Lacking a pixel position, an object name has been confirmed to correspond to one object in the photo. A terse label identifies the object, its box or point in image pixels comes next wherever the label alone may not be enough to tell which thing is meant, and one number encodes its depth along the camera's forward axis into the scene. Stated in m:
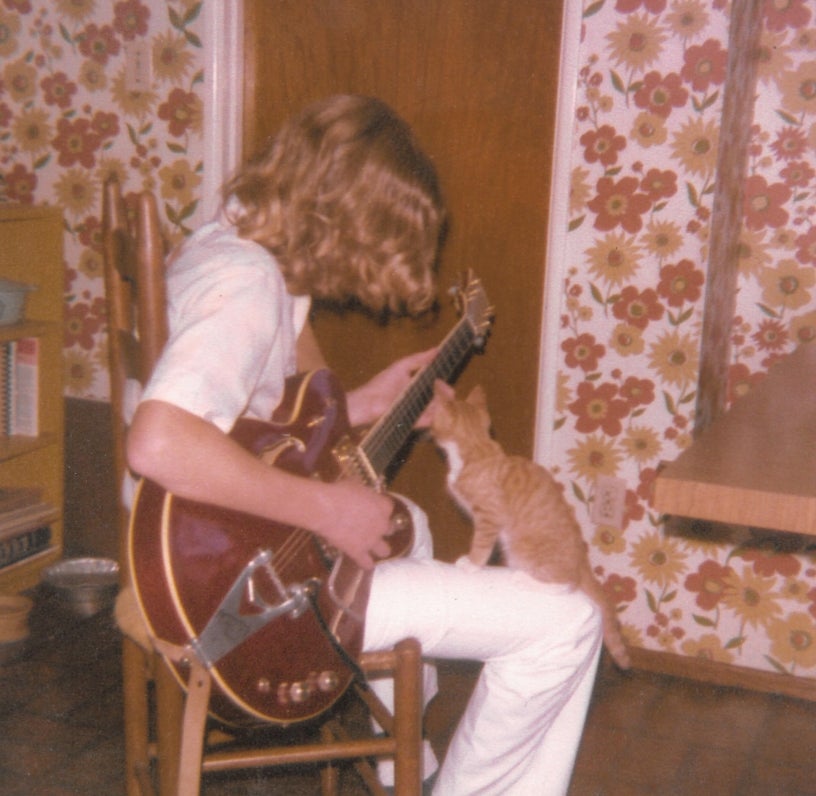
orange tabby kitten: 1.43
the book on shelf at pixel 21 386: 2.47
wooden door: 2.14
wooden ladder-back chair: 1.05
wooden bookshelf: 2.43
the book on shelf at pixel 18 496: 2.42
